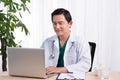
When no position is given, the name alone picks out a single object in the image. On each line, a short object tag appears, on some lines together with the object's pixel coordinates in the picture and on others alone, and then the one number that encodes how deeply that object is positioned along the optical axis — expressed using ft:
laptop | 7.55
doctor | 8.87
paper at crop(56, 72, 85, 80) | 7.68
